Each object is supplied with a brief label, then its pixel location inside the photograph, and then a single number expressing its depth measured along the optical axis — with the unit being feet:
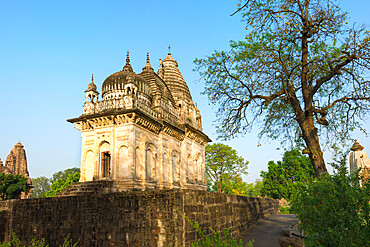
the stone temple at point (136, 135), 56.03
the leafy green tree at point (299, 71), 32.76
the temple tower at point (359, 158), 105.09
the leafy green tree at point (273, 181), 157.89
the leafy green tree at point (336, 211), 15.12
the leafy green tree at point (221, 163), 141.75
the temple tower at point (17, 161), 206.67
